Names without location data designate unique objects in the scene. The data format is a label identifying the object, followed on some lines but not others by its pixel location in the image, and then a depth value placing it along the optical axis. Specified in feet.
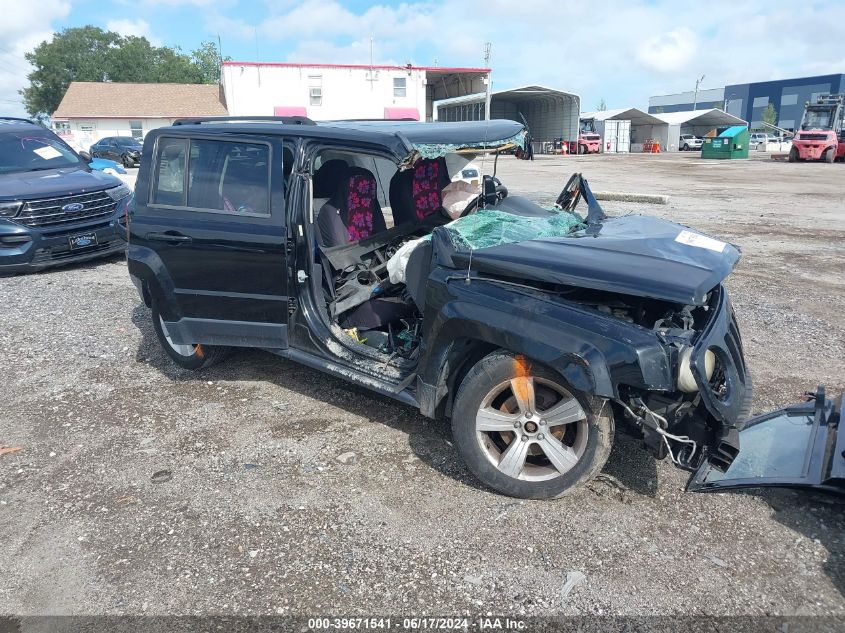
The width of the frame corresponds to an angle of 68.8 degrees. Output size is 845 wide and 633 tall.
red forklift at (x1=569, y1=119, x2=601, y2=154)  171.12
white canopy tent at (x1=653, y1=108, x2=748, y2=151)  201.77
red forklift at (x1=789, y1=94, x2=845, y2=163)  110.42
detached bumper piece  10.01
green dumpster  135.74
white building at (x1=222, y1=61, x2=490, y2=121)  125.29
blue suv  26.73
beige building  161.27
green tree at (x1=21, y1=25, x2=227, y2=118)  230.48
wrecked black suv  9.73
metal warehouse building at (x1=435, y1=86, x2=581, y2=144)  168.25
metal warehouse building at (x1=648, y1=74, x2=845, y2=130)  279.28
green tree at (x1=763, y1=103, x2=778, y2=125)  270.59
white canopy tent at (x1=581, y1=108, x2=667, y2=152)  200.75
